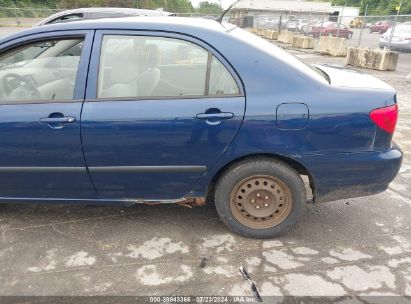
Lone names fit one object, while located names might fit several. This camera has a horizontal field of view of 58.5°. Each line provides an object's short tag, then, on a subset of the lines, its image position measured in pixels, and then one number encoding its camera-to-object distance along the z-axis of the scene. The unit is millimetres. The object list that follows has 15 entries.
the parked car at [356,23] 23603
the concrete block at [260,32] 27422
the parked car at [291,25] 23884
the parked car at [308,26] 21750
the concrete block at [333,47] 15898
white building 28142
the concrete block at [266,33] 25766
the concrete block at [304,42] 18734
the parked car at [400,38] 14430
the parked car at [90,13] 8039
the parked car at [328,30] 21234
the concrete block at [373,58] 11648
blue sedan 2588
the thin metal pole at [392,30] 12258
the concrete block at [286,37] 21859
